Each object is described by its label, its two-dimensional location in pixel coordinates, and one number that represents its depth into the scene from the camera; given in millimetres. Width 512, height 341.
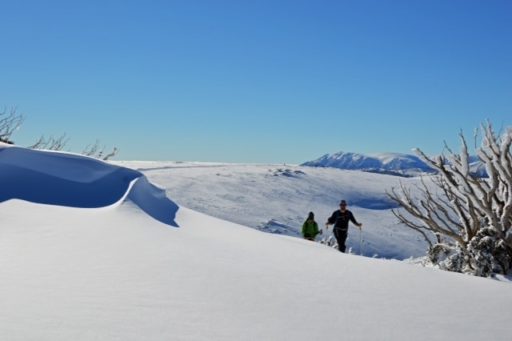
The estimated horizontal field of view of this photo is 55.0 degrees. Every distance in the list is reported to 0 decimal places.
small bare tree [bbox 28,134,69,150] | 22869
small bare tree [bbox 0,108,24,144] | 19978
